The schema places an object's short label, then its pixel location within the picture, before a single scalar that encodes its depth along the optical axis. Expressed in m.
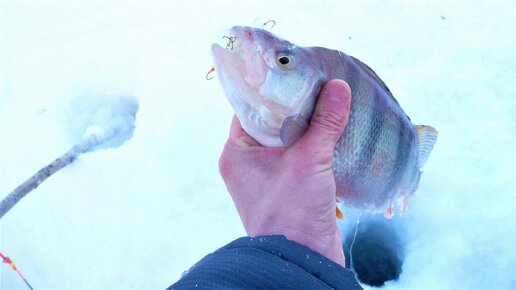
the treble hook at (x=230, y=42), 0.30
